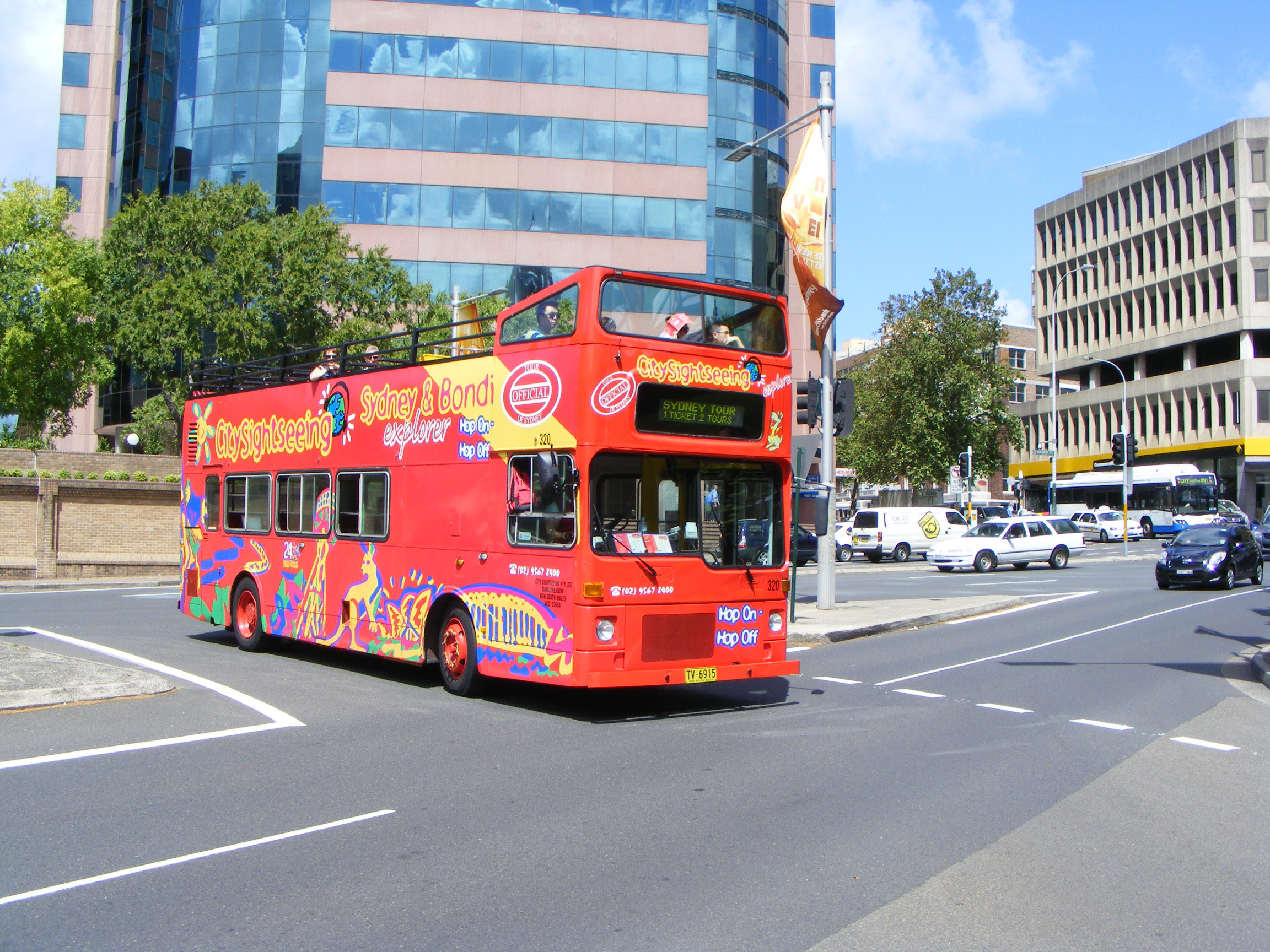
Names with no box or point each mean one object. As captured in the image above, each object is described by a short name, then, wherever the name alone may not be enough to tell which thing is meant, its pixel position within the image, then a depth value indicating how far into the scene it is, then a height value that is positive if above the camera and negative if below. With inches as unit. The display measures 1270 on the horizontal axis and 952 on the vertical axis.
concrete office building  2630.4 +638.9
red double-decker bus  381.1 +19.1
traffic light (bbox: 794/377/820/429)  713.0 +93.2
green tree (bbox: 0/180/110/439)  1494.8 +326.9
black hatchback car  1043.9 -14.1
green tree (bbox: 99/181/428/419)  1245.7 +310.8
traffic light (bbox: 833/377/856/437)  737.0 +94.7
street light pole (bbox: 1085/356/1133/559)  2698.8 +371.4
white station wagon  1438.2 -3.3
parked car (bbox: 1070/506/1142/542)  2384.4 +41.0
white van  1707.7 +19.3
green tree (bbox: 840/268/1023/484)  2278.5 +346.7
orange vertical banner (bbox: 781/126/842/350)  700.7 +205.8
